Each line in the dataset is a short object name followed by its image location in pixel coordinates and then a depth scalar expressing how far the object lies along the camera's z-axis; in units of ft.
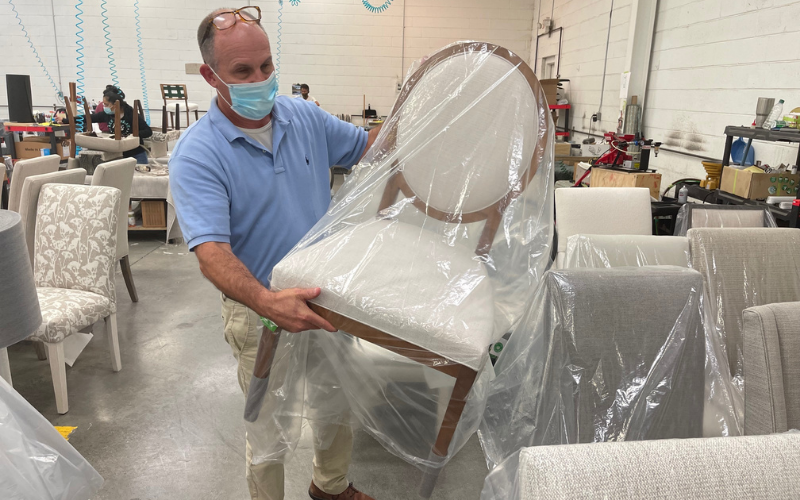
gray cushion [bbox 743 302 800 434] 3.48
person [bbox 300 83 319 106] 22.04
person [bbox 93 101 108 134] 21.63
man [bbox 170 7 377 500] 3.52
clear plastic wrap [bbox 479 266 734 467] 4.01
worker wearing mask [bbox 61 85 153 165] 17.65
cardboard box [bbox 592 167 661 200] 10.98
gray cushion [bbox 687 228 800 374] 5.69
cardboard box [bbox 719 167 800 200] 8.81
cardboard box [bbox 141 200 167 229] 15.31
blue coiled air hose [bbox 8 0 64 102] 26.63
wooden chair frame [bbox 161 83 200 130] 23.51
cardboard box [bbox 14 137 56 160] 18.70
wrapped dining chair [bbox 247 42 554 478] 3.30
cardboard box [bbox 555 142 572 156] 18.75
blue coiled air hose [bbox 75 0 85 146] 26.68
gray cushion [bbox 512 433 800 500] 1.77
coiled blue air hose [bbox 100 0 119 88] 26.66
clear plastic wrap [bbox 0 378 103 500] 2.61
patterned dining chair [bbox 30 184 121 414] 7.86
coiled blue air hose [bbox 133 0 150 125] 26.76
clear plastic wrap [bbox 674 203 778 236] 7.36
